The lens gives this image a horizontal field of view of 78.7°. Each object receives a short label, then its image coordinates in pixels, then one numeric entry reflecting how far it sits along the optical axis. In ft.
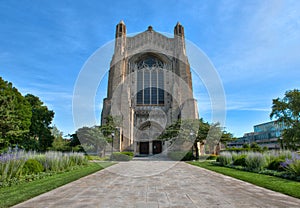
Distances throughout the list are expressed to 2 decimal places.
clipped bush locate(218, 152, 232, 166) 44.16
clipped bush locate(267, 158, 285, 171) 29.32
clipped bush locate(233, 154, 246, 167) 38.51
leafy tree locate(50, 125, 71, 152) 92.38
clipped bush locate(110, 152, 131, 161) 66.44
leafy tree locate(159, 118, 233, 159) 69.67
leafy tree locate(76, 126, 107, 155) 73.62
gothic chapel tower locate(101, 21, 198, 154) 93.71
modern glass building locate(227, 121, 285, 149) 203.41
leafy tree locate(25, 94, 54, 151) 91.30
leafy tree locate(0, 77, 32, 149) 59.77
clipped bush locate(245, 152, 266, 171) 32.87
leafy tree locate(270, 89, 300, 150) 76.64
